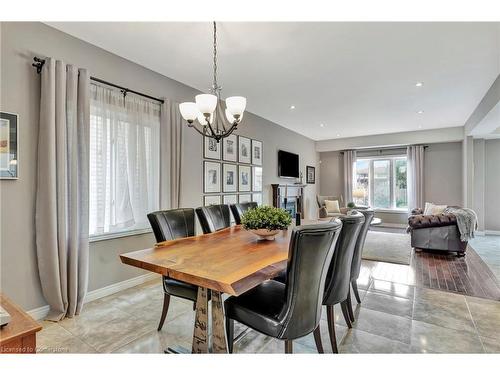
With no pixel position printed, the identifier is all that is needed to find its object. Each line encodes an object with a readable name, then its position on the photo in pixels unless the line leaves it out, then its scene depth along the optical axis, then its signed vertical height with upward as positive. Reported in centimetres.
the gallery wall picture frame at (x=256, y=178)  533 +21
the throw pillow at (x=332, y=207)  725 -53
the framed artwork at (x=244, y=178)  492 +21
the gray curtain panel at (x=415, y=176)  712 +34
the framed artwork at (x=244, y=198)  493 -18
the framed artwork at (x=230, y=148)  452 +73
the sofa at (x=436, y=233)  431 -78
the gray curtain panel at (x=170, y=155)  339 +46
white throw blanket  414 -58
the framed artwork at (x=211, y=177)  412 +20
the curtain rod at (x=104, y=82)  232 +116
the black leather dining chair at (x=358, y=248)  227 -54
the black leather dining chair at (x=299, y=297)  137 -62
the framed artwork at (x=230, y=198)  456 -17
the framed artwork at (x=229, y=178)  453 +20
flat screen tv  625 +62
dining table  131 -44
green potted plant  207 -26
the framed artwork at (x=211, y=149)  412 +66
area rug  427 -114
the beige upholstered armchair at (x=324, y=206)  711 -52
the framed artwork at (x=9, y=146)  215 +37
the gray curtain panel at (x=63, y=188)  231 +1
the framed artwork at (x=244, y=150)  490 +75
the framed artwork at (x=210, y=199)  410 -18
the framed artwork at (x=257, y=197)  536 -19
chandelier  217 +71
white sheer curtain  279 +34
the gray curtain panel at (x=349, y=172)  815 +51
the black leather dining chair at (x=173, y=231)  197 -37
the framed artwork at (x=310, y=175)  791 +44
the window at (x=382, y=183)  771 +17
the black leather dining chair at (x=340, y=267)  184 -58
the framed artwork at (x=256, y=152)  529 +77
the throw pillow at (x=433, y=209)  531 -45
